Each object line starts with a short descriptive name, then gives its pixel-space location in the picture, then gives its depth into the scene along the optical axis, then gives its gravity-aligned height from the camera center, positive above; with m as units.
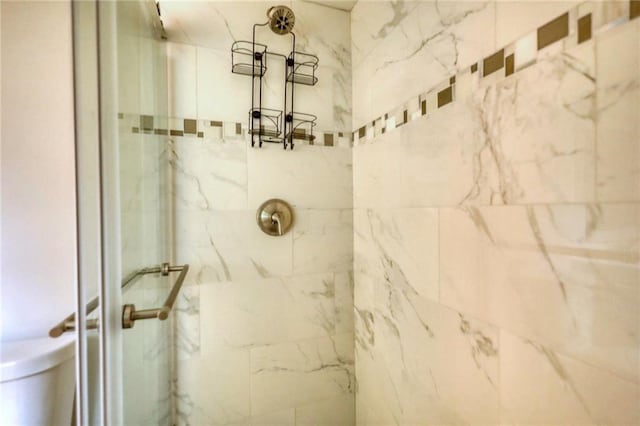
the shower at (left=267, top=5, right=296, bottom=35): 1.20 +0.82
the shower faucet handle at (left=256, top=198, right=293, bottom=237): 1.30 -0.04
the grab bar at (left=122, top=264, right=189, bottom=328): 0.61 -0.25
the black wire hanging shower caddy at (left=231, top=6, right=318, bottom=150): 1.27 +0.61
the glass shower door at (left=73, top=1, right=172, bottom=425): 0.48 +0.00
